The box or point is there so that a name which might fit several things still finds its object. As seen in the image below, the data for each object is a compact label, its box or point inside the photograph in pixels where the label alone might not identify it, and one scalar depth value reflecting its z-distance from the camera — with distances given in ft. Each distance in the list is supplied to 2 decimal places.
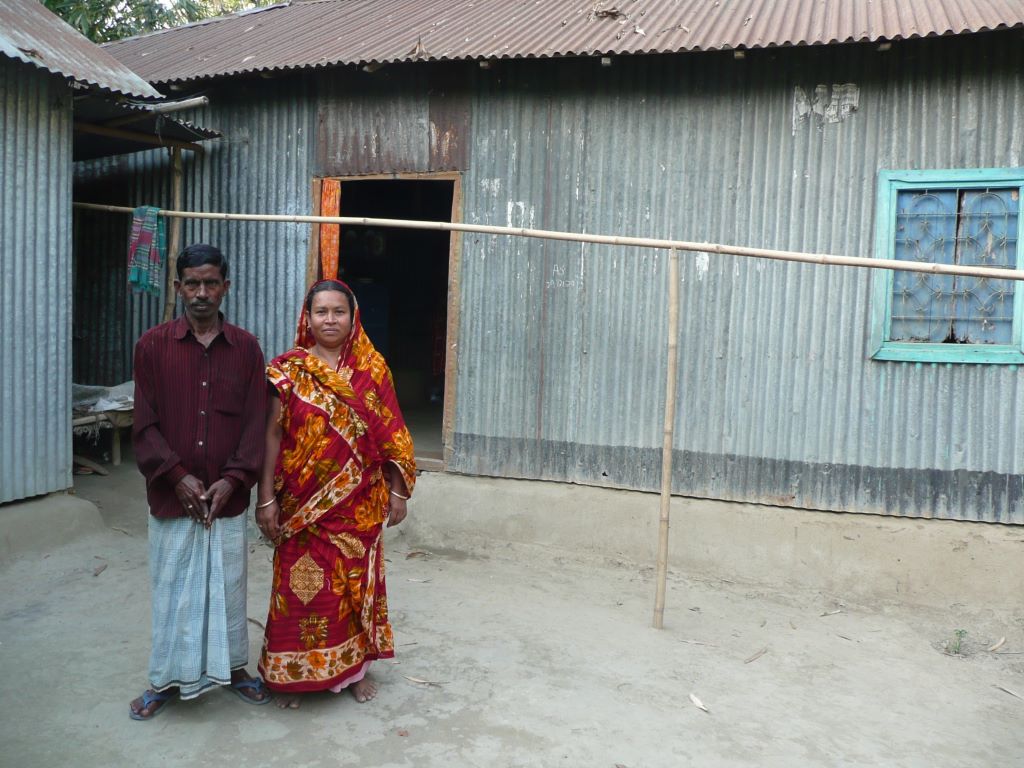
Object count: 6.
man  10.08
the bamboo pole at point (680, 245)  11.56
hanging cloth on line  19.66
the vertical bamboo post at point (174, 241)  21.15
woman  10.65
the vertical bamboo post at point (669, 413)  13.80
